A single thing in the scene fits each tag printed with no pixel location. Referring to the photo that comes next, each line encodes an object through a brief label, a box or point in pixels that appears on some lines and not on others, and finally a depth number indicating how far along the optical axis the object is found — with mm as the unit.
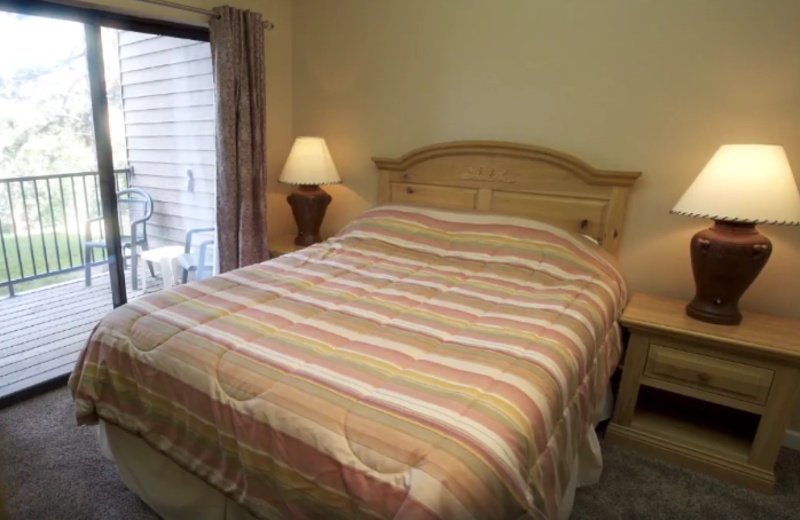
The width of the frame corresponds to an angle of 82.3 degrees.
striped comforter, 970
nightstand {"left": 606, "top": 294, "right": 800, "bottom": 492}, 1728
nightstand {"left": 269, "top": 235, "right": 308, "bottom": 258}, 2965
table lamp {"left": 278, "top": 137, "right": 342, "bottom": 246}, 2893
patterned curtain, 2625
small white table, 3207
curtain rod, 2363
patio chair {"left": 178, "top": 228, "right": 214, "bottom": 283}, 3176
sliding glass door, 2324
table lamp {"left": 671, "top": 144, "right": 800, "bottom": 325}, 1718
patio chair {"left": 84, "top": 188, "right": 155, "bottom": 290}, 3158
